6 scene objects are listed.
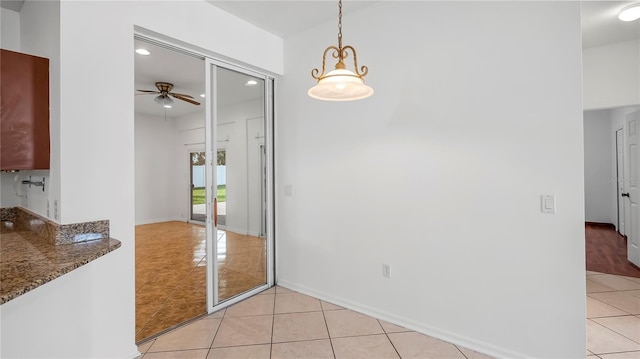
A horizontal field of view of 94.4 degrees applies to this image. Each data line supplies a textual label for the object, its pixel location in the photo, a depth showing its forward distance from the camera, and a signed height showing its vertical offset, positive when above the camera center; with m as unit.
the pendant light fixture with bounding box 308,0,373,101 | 1.67 +0.57
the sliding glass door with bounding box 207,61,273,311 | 2.90 -0.01
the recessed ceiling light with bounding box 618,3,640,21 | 2.66 +1.53
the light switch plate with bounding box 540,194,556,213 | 1.99 -0.16
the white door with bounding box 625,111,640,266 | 3.93 -0.11
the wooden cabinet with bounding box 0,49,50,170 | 1.83 +0.46
